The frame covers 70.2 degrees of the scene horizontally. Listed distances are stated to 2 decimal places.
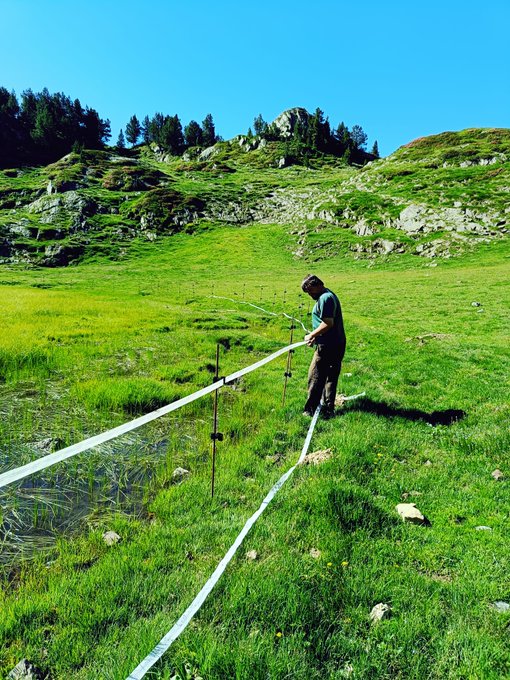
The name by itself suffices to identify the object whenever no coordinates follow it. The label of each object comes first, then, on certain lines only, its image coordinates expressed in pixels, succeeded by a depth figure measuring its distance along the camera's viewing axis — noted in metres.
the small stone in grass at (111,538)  4.67
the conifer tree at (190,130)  197.70
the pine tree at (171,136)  192.06
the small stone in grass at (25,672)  2.95
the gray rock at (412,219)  60.50
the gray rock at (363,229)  65.19
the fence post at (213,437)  5.64
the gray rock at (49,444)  7.17
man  8.25
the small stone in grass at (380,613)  3.53
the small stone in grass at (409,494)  5.67
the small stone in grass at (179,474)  6.43
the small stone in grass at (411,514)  5.04
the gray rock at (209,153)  180.94
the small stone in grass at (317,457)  6.50
